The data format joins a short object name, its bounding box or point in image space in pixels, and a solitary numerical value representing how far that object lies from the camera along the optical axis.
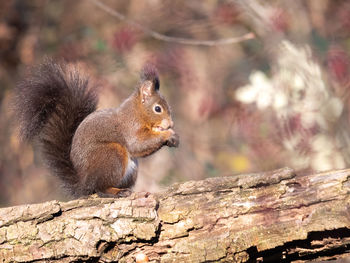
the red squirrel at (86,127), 5.04
